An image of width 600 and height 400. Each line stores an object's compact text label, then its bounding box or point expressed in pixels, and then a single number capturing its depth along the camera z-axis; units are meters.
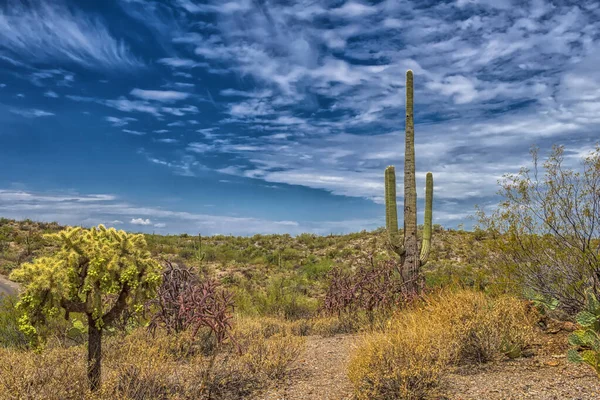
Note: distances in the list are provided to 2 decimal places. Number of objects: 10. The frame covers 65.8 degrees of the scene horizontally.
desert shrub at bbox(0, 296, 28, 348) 9.46
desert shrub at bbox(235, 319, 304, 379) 6.74
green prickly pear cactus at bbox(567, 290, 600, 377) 6.33
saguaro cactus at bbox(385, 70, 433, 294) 12.49
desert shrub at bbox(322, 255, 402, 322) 10.02
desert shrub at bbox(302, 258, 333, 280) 20.54
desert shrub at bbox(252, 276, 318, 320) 12.98
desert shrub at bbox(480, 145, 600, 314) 8.48
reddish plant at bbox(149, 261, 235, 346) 6.04
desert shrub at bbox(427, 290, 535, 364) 7.01
